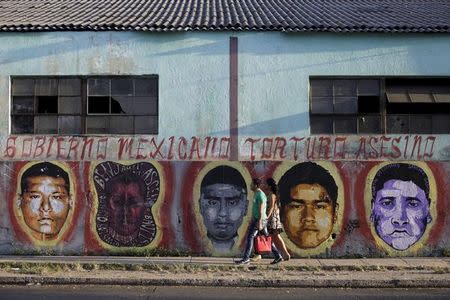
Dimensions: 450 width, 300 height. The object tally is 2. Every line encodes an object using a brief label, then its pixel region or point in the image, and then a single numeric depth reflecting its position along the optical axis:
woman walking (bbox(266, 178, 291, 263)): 10.41
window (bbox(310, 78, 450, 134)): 11.80
